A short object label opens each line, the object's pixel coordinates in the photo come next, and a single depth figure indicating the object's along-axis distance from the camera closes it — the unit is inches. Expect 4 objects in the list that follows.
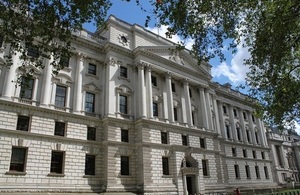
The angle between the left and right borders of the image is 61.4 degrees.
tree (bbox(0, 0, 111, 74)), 508.1
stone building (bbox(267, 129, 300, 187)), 2370.3
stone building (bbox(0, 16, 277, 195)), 913.5
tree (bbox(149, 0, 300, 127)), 589.1
